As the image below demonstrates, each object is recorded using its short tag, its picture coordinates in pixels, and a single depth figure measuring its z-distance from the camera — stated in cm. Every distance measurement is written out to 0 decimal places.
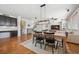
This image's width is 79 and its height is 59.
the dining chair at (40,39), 162
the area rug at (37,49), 128
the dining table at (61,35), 120
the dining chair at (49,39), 140
